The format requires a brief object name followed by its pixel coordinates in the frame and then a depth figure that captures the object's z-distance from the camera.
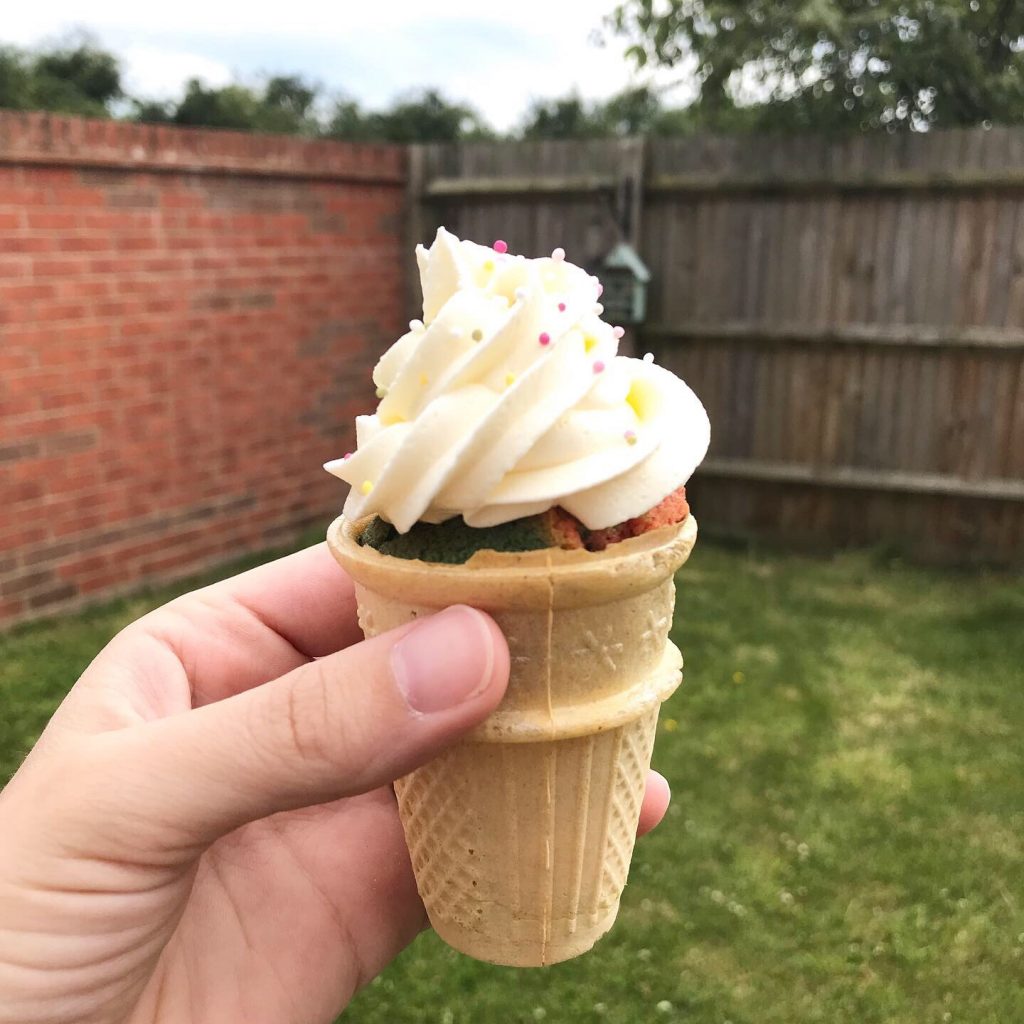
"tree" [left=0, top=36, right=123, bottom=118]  12.45
